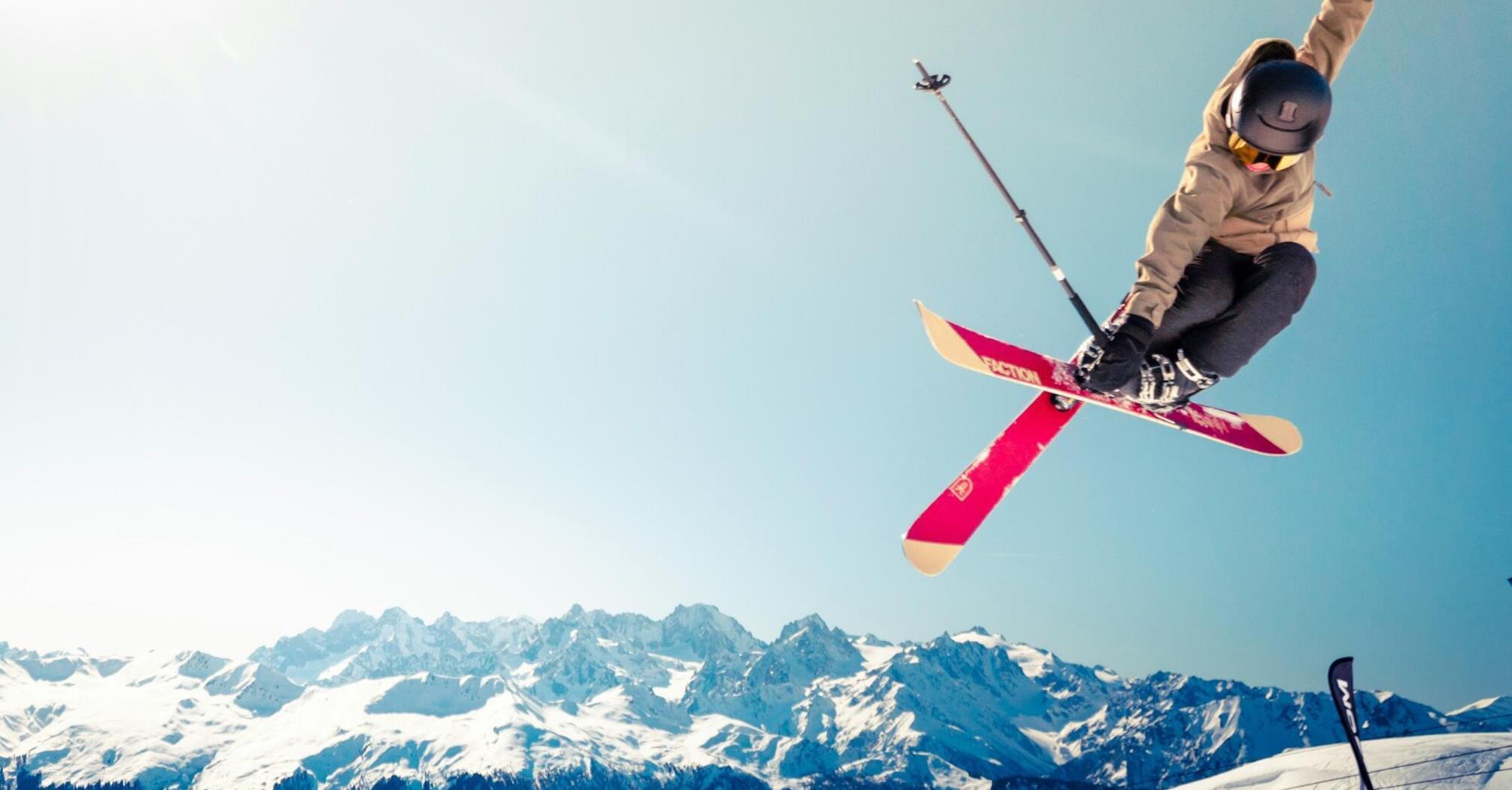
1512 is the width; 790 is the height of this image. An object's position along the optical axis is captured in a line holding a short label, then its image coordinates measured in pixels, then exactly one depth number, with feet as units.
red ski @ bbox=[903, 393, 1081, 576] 22.09
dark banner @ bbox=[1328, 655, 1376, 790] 40.70
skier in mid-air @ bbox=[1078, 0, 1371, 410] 14.19
